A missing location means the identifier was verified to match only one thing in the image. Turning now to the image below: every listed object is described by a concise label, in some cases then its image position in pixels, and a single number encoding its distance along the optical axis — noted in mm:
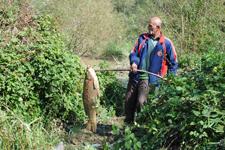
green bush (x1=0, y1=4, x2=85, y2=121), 8344
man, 8391
